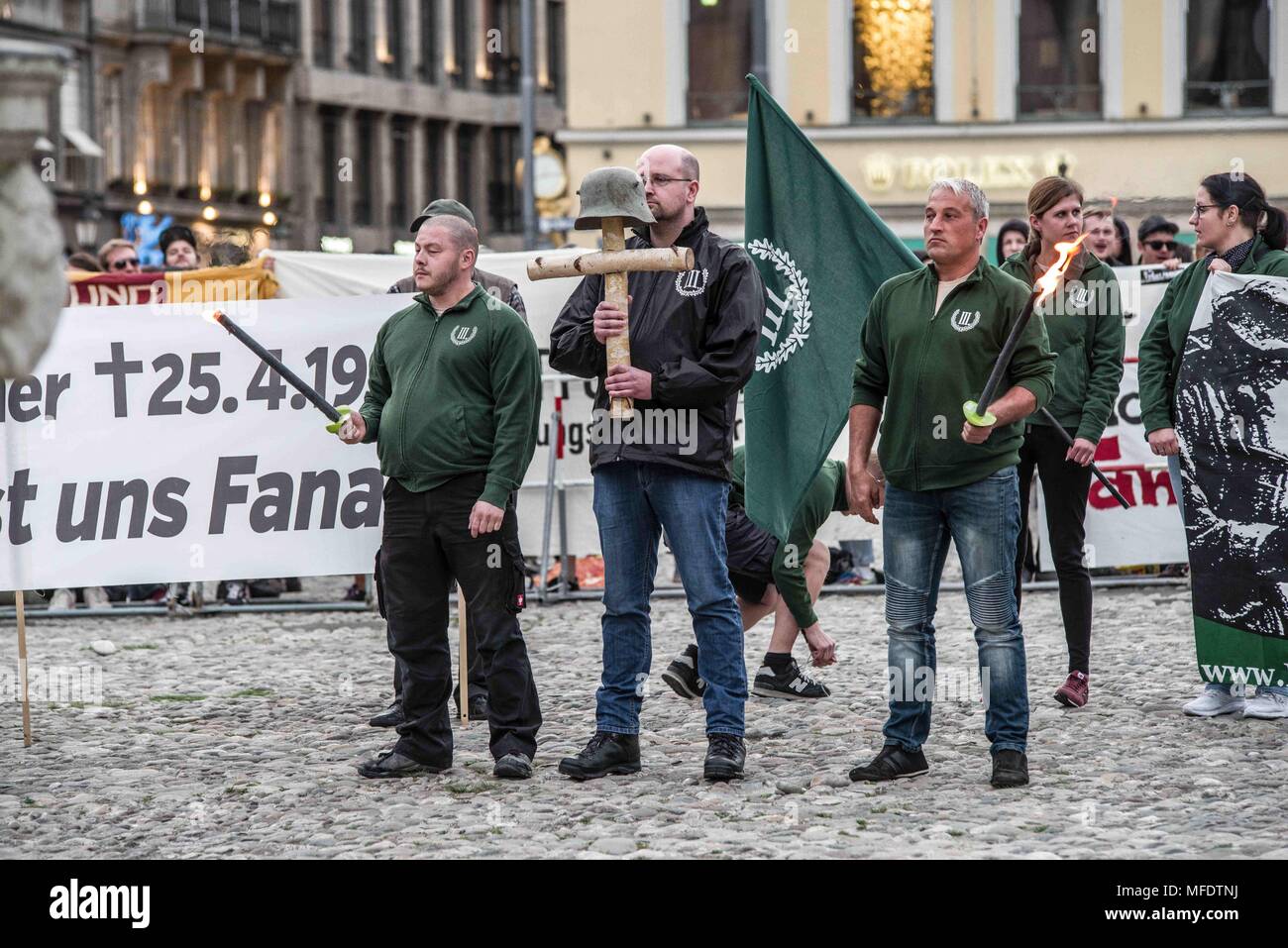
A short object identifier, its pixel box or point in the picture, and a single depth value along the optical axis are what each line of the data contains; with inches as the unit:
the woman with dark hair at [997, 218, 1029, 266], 523.5
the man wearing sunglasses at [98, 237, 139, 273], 564.7
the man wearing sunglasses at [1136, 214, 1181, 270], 534.6
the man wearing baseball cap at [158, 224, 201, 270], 549.6
